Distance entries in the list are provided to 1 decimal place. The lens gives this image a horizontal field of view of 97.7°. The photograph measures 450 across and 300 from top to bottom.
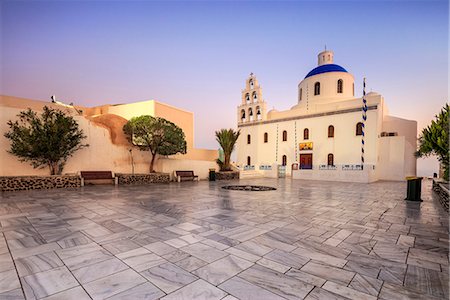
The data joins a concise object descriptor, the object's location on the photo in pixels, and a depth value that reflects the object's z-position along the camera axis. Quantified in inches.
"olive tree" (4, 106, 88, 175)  361.7
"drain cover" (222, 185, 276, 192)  397.1
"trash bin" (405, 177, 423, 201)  284.8
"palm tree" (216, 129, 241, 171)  701.3
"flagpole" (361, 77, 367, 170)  660.9
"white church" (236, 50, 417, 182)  716.7
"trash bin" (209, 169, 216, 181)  611.8
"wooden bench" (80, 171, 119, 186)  424.5
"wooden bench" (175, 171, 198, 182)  557.3
